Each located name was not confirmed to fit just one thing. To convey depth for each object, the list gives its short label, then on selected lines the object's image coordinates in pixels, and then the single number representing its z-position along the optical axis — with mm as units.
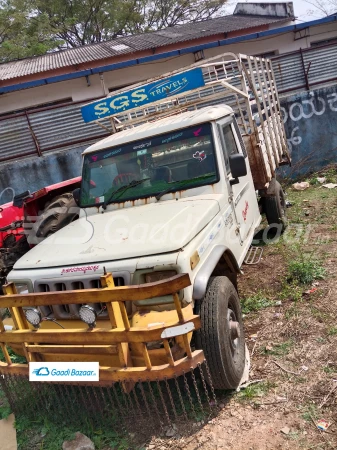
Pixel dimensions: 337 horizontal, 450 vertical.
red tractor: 4770
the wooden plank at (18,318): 2814
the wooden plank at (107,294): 2369
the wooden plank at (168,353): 2443
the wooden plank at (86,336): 2414
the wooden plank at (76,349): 2609
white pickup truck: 2768
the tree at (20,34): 22094
